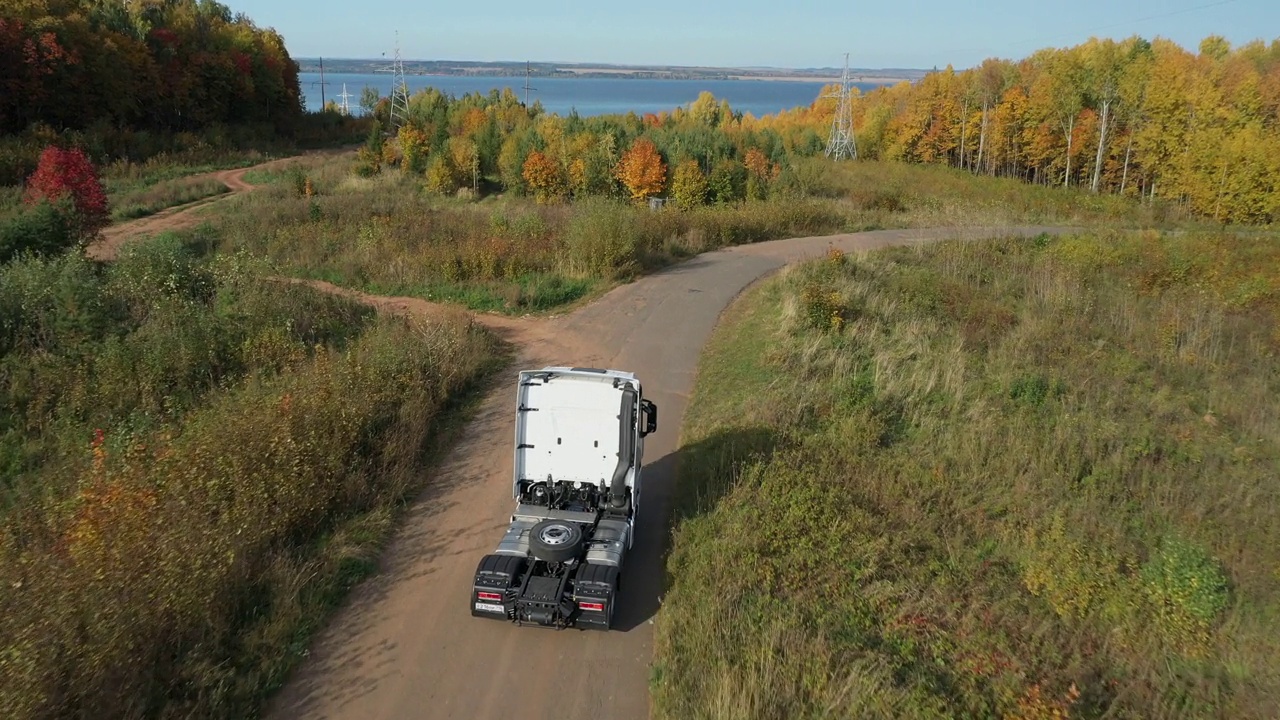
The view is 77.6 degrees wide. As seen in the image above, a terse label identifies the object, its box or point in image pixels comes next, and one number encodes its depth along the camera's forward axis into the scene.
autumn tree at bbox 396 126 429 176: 42.31
